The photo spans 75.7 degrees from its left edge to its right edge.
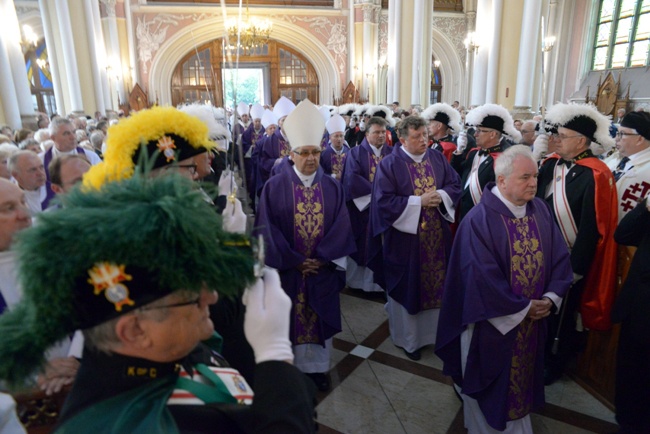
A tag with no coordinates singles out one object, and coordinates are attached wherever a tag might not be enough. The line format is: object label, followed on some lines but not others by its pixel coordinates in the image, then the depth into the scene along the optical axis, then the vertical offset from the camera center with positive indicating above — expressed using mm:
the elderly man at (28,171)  3420 -469
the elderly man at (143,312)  915 -471
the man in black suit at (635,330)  2486 -1320
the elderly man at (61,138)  4906 -304
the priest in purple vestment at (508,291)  2533 -1101
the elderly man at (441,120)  5484 -166
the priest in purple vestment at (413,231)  3838 -1126
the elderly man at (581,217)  3006 -798
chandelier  16000 +2968
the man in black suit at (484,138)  4184 -321
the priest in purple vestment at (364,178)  5168 -856
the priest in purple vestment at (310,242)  3326 -1035
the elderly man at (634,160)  3150 -417
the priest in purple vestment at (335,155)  6082 -664
